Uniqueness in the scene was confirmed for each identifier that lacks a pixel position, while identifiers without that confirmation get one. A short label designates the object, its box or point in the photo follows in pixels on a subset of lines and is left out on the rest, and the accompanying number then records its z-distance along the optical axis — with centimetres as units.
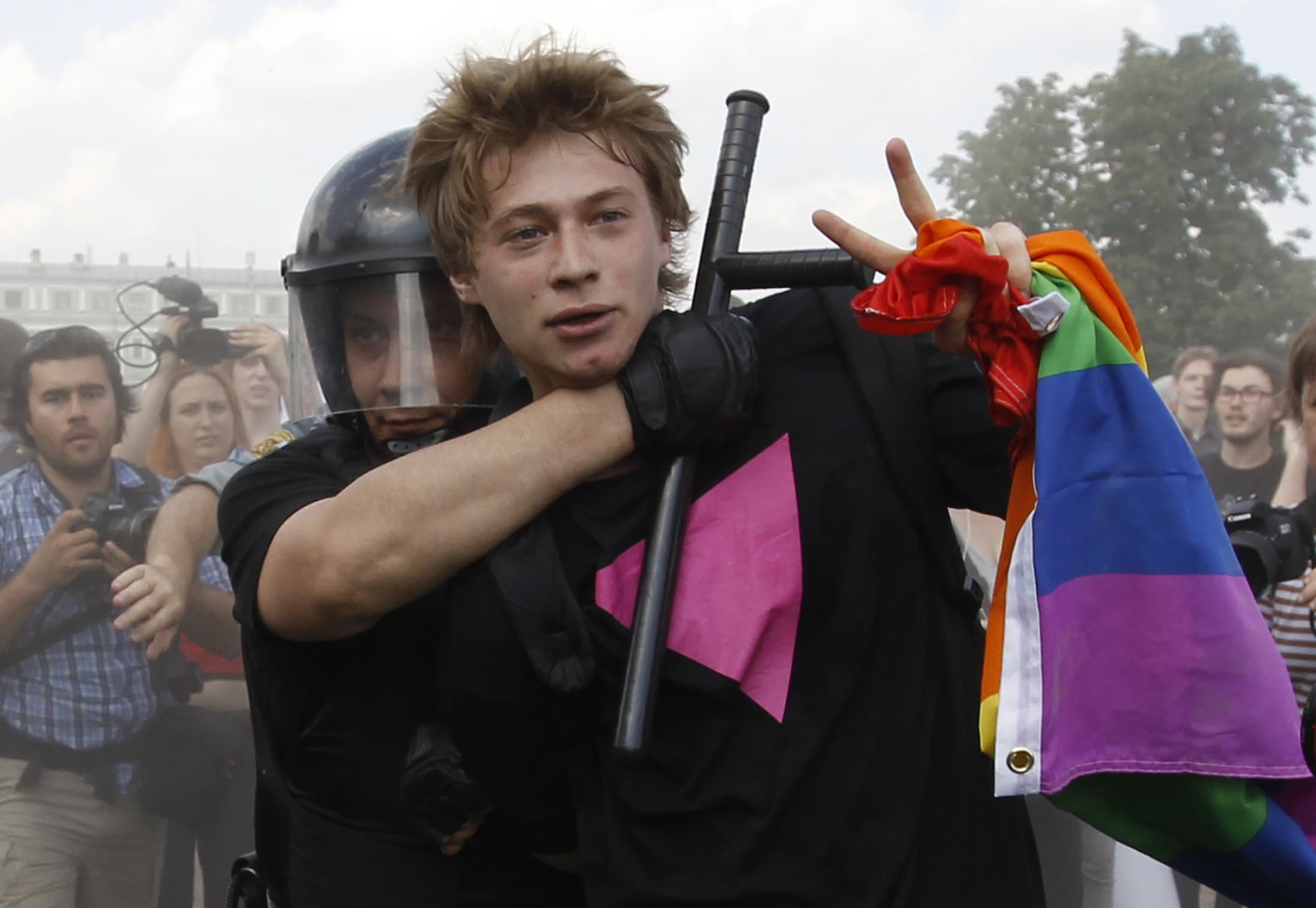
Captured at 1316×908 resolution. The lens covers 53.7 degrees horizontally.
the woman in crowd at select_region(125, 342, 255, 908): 365
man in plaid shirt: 347
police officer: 149
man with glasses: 455
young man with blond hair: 141
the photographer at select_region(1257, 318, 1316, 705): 255
